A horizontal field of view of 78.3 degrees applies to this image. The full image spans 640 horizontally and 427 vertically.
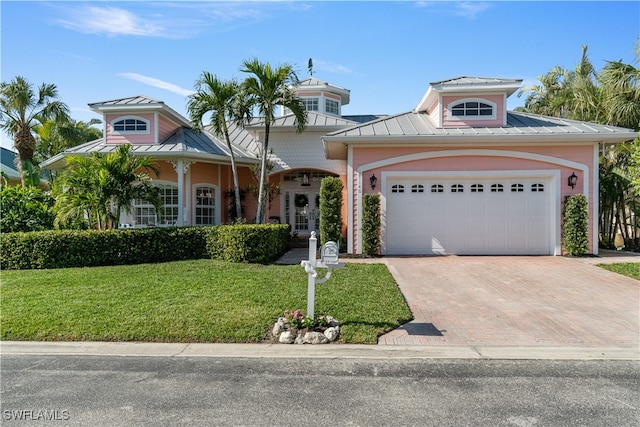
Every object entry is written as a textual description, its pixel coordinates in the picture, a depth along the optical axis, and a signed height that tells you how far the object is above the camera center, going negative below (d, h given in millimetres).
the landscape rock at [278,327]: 5539 -1632
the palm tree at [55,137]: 20297 +4159
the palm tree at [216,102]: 12953 +3702
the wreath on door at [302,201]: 17375 +510
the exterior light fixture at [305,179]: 16781 +1432
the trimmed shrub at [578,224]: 11330 -329
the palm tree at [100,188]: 10984 +697
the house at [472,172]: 11734 +1231
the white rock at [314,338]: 5336 -1714
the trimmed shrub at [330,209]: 11820 +105
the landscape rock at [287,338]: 5355 -1716
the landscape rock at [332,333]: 5391 -1677
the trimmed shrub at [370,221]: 11680 -253
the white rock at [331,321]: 5699 -1587
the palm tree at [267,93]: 12266 +3861
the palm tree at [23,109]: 17625 +4786
